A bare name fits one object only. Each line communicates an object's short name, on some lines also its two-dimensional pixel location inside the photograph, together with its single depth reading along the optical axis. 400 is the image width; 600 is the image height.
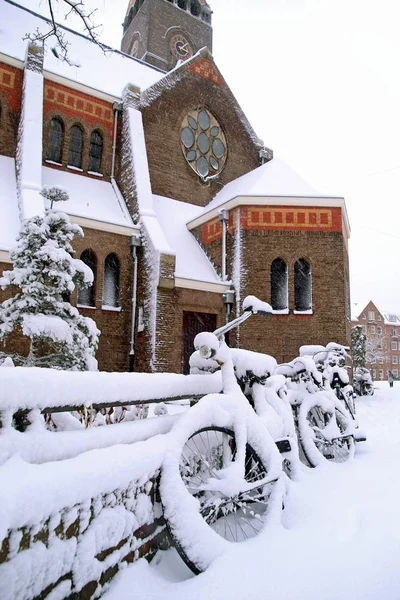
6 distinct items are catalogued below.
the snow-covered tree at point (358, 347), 33.09
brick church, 12.59
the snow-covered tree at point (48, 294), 8.25
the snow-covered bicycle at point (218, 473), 2.33
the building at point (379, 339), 62.12
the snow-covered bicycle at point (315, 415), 4.86
